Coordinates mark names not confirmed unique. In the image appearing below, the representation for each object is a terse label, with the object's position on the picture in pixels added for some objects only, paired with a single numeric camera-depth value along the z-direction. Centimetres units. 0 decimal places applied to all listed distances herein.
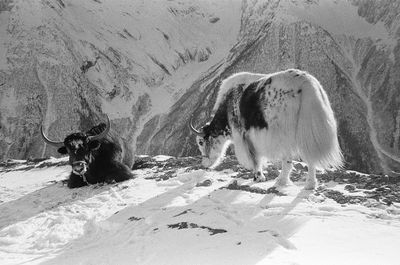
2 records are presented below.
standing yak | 712
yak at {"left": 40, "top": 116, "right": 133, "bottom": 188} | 968
